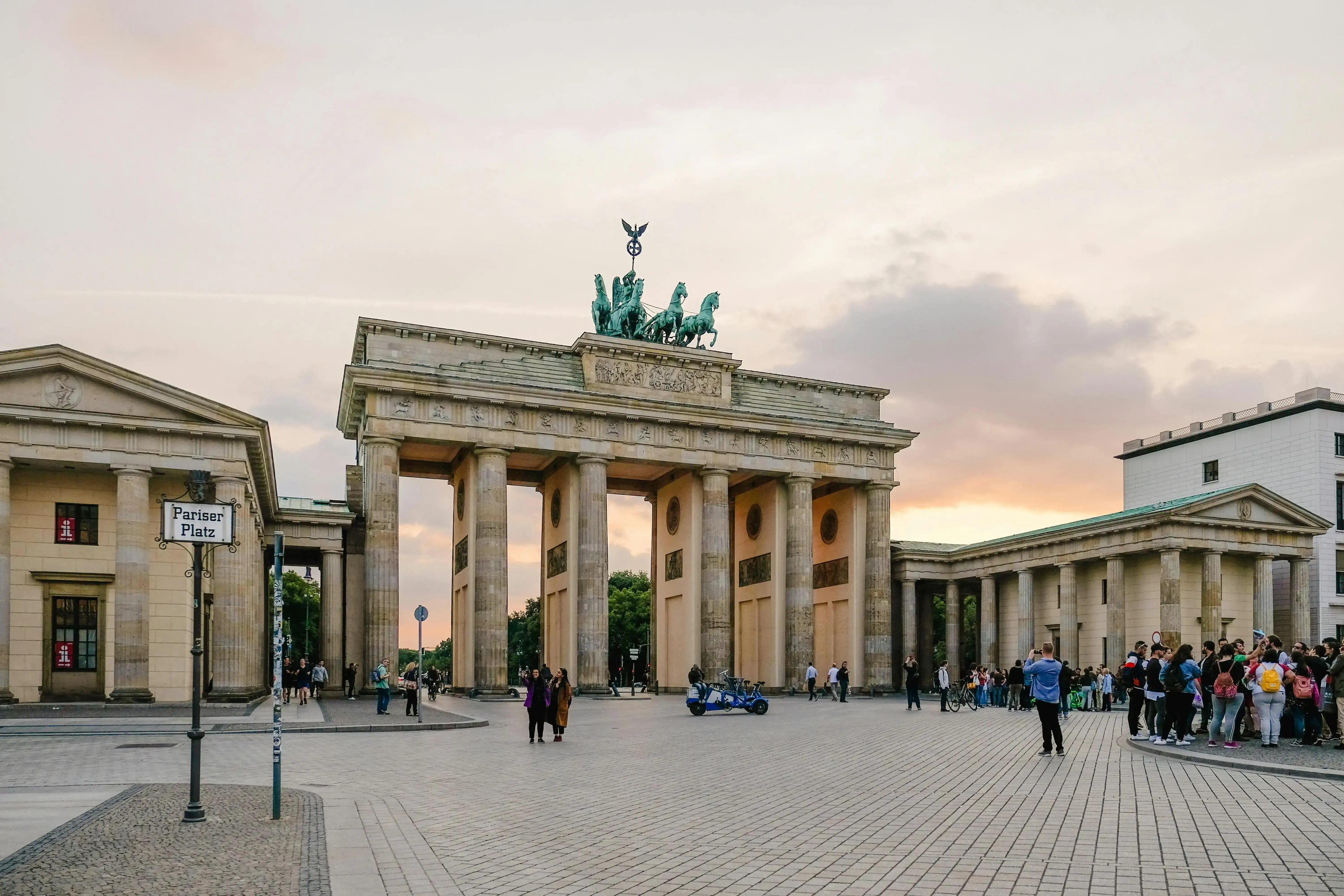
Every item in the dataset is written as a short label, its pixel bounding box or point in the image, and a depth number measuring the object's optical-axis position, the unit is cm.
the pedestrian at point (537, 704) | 2488
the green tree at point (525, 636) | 13675
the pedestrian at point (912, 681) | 4134
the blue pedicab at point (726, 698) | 3606
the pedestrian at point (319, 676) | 4600
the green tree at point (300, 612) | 11650
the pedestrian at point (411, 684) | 3453
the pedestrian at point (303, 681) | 4084
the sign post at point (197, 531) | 1329
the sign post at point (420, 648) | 3158
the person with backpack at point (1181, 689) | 2172
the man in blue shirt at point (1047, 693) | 2081
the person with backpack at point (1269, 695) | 2095
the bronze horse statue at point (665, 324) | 6191
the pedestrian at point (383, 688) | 3438
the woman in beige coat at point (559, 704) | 2531
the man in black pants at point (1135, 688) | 2405
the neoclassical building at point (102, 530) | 3400
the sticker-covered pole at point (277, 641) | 1254
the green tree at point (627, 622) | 11681
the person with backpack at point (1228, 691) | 2138
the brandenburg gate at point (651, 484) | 5356
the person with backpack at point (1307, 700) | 2178
